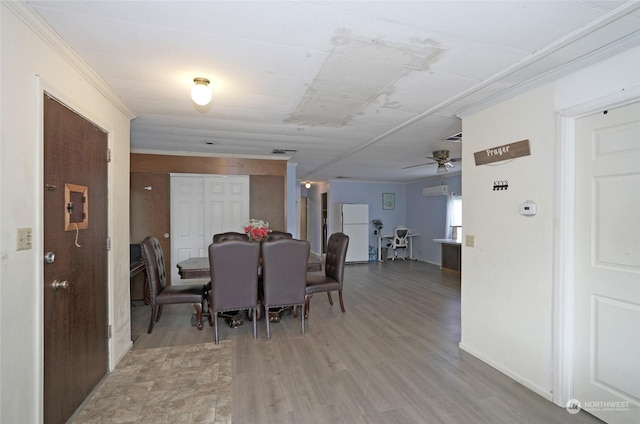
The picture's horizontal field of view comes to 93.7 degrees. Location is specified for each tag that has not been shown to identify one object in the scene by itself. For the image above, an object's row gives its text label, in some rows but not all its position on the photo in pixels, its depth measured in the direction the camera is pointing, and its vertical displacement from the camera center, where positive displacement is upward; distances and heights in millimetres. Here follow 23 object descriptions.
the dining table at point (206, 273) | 3432 -718
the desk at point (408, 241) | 8562 -840
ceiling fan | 4598 +847
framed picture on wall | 9102 +333
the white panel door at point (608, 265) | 1732 -327
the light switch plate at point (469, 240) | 2776 -268
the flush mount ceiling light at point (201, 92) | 2148 +864
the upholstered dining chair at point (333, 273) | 3780 -836
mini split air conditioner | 7359 +548
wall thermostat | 2192 +30
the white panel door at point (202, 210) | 5027 +27
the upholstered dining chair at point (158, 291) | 3168 -894
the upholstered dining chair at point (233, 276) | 2977 -651
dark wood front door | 1676 -315
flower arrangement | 3920 -254
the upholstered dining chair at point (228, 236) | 4280 -362
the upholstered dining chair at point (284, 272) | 3146 -649
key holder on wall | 2431 +226
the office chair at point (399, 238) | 8398 -741
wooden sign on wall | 2264 +485
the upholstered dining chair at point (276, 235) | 4348 -360
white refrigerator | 8039 -436
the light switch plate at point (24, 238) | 1414 -131
